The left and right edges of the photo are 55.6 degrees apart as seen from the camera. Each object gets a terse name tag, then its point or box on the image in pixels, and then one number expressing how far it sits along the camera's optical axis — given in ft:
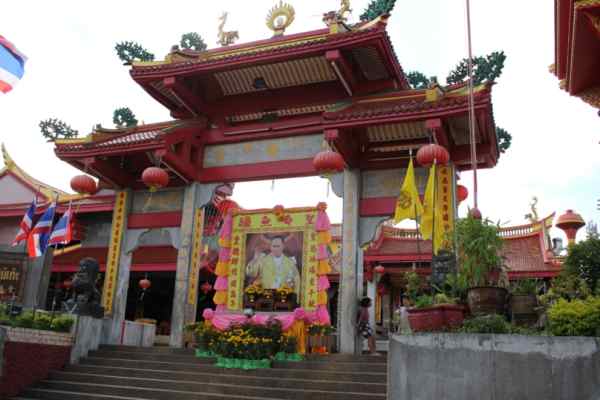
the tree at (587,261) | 28.78
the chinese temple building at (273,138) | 42.60
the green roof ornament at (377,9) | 45.01
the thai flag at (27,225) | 45.83
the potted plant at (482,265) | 25.73
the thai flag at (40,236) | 45.01
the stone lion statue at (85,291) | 42.27
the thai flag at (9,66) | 31.27
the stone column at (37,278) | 53.36
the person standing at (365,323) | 41.29
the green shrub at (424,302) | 26.40
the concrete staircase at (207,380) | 31.42
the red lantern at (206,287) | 70.58
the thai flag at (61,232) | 44.57
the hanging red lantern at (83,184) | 48.08
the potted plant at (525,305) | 26.16
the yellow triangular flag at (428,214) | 34.02
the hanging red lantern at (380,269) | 69.51
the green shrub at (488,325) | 23.26
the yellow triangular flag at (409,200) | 34.35
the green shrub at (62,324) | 39.52
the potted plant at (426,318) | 24.92
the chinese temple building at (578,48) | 24.40
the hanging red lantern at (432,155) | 37.45
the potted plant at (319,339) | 41.73
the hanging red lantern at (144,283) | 69.46
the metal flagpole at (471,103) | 32.09
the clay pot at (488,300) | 25.62
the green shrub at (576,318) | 21.83
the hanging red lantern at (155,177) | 44.45
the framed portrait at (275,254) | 45.42
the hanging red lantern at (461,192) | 44.93
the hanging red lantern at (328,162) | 39.93
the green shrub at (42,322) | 38.34
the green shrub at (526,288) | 26.58
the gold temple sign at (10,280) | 53.36
